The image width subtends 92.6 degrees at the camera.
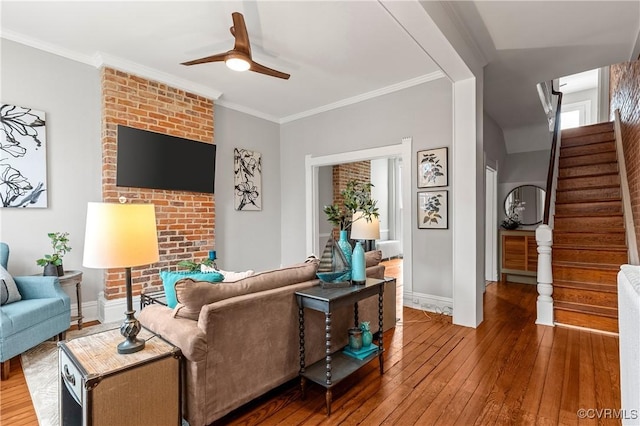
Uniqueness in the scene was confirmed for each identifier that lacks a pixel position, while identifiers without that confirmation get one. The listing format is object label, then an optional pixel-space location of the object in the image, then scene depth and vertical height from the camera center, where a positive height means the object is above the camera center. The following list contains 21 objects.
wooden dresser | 4.91 -0.73
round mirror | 5.37 +0.14
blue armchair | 2.17 -0.78
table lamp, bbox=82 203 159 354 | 1.44 -0.12
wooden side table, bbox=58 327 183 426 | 1.31 -0.78
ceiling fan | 2.30 +1.25
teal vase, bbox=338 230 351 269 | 2.38 -0.26
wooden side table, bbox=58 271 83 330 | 2.81 -0.63
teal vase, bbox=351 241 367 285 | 2.22 -0.40
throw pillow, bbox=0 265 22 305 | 2.42 -0.60
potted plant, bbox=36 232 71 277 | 2.79 -0.40
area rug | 1.84 -1.18
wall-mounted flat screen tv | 3.41 +0.63
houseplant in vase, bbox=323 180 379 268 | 2.36 +0.04
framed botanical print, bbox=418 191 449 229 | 3.63 +0.03
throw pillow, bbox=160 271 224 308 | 2.01 -0.43
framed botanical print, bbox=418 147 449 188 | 3.62 +0.54
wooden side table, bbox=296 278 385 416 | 1.85 -0.79
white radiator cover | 1.14 -0.54
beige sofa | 1.61 -0.71
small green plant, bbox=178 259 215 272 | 2.79 -0.49
